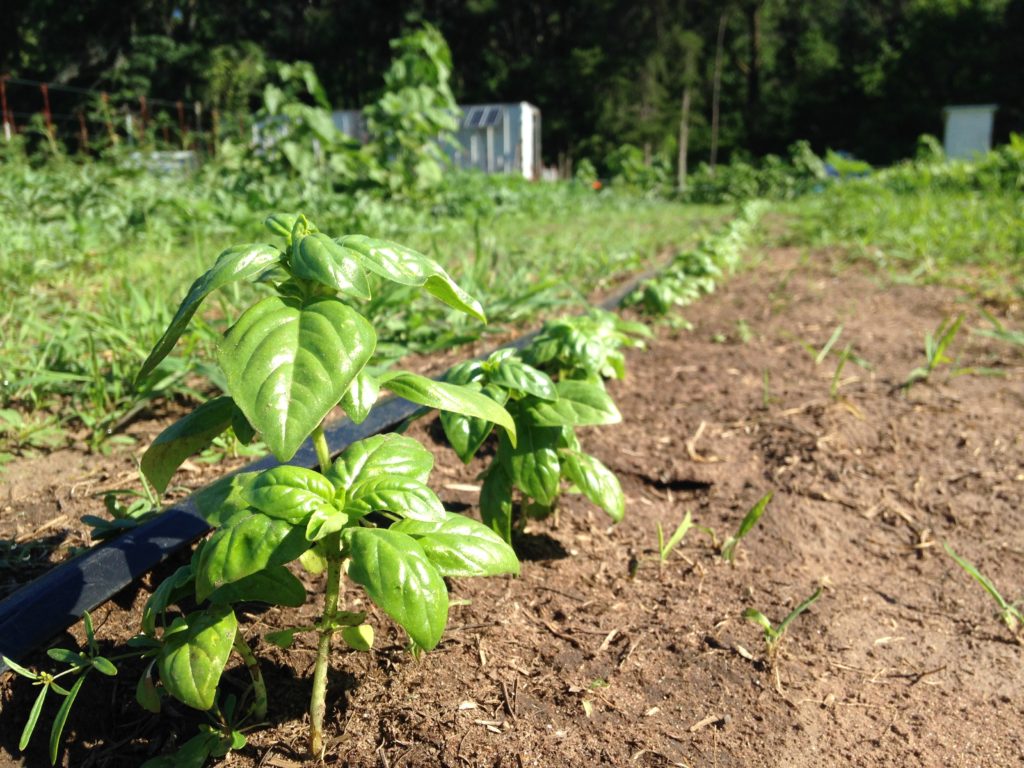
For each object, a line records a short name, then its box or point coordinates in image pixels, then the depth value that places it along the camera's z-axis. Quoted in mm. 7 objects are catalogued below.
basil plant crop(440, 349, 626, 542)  525
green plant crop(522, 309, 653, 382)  649
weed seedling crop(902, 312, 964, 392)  840
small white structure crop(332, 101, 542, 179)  16350
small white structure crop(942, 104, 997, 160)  21674
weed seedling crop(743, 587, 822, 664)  506
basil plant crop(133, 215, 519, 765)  376
